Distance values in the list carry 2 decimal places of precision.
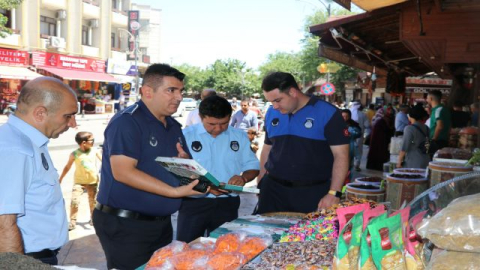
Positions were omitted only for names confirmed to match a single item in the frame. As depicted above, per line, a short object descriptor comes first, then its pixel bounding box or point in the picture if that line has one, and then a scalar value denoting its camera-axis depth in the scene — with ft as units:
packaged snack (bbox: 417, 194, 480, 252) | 4.89
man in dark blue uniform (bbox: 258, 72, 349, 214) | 12.62
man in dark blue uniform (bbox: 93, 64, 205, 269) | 9.84
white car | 146.11
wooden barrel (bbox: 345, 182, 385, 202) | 15.56
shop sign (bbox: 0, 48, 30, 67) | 91.61
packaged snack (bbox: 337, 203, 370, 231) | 7.47
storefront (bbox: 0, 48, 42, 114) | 90.31
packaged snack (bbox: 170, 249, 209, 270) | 7.50
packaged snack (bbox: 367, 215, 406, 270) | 5.62
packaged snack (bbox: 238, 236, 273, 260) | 7.98
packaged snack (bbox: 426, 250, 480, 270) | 4.90
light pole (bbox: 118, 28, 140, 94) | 124.34
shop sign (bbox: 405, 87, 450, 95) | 58.13
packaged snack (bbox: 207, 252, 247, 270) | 7.40
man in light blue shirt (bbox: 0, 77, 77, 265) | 7.04
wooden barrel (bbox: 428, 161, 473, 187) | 13.67
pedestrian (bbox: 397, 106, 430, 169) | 23.06
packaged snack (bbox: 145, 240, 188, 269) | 7.65
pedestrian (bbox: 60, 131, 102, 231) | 20.93
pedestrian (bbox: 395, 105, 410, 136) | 35.24
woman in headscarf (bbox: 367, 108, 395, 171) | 38.17
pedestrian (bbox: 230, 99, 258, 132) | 35.76
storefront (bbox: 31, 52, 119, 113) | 102.37
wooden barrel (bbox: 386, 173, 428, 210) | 14.92
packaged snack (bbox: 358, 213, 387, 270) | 5.78
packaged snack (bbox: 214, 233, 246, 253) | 8.16
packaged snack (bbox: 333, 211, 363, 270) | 6.01
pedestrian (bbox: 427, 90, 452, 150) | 23.94
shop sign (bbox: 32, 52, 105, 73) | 100.59
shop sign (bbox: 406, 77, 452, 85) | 54.75
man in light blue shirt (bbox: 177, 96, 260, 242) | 13.00
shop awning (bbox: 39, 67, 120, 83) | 102.68
